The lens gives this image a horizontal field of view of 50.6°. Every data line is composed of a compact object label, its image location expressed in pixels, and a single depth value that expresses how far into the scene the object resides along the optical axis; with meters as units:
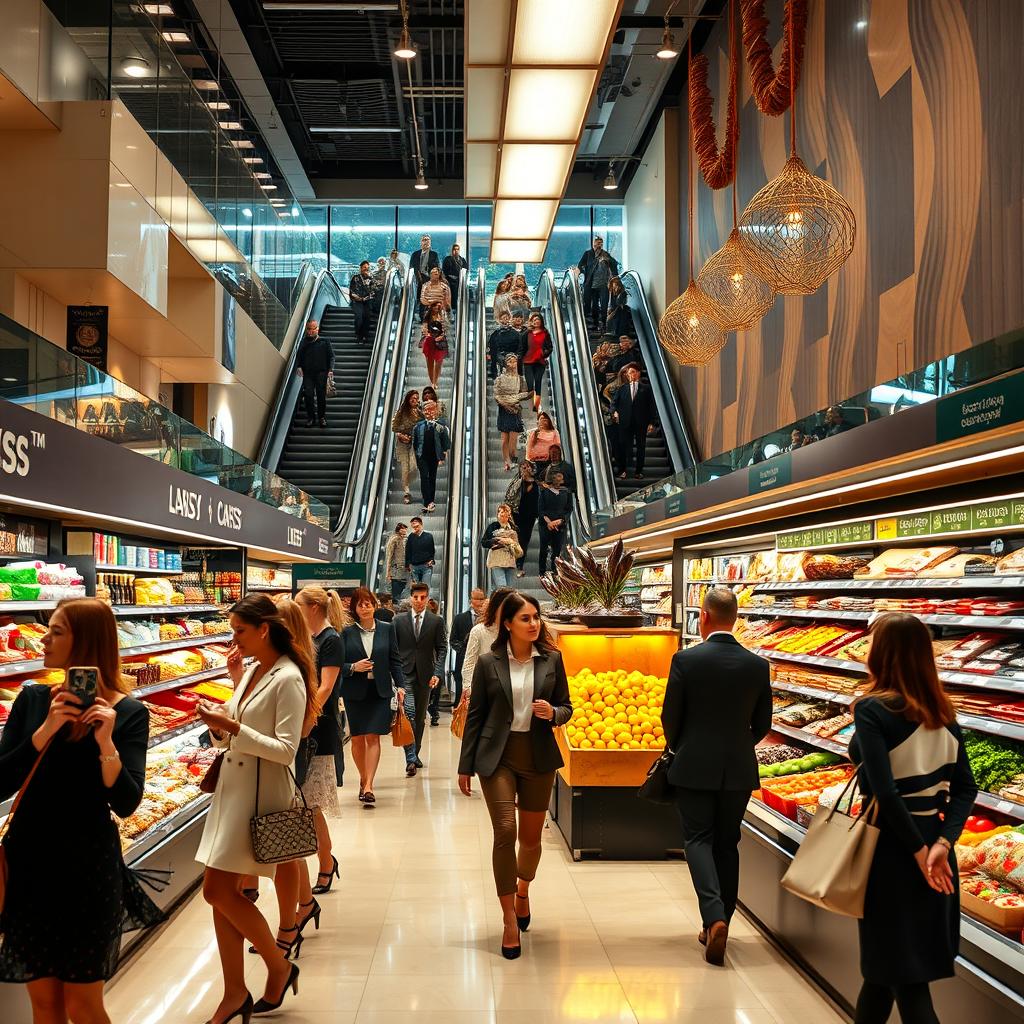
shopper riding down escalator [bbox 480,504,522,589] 12.73
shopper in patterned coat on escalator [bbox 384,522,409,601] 13.09
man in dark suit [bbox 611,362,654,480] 14.60
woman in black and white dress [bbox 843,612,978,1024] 2.86
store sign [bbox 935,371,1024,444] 3.37
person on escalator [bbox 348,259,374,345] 19.09
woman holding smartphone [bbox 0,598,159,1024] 2.75
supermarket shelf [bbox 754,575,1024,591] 4.05
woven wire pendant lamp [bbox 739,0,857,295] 4.88
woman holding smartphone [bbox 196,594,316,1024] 3.51
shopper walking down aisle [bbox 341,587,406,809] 7.17
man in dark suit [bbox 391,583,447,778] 9.34
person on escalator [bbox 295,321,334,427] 16.03
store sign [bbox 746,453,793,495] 5.75
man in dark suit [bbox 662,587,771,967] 4.46
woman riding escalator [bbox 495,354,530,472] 14.77
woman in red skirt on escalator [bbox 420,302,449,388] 16.70
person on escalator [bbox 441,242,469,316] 19.98
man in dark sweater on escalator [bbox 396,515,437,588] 12.98
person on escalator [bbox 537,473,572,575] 13.30
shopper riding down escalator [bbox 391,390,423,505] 14.50
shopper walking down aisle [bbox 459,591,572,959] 4.61
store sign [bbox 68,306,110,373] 8.54
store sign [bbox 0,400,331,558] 4.11
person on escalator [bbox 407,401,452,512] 14.19
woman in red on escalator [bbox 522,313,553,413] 16.12
